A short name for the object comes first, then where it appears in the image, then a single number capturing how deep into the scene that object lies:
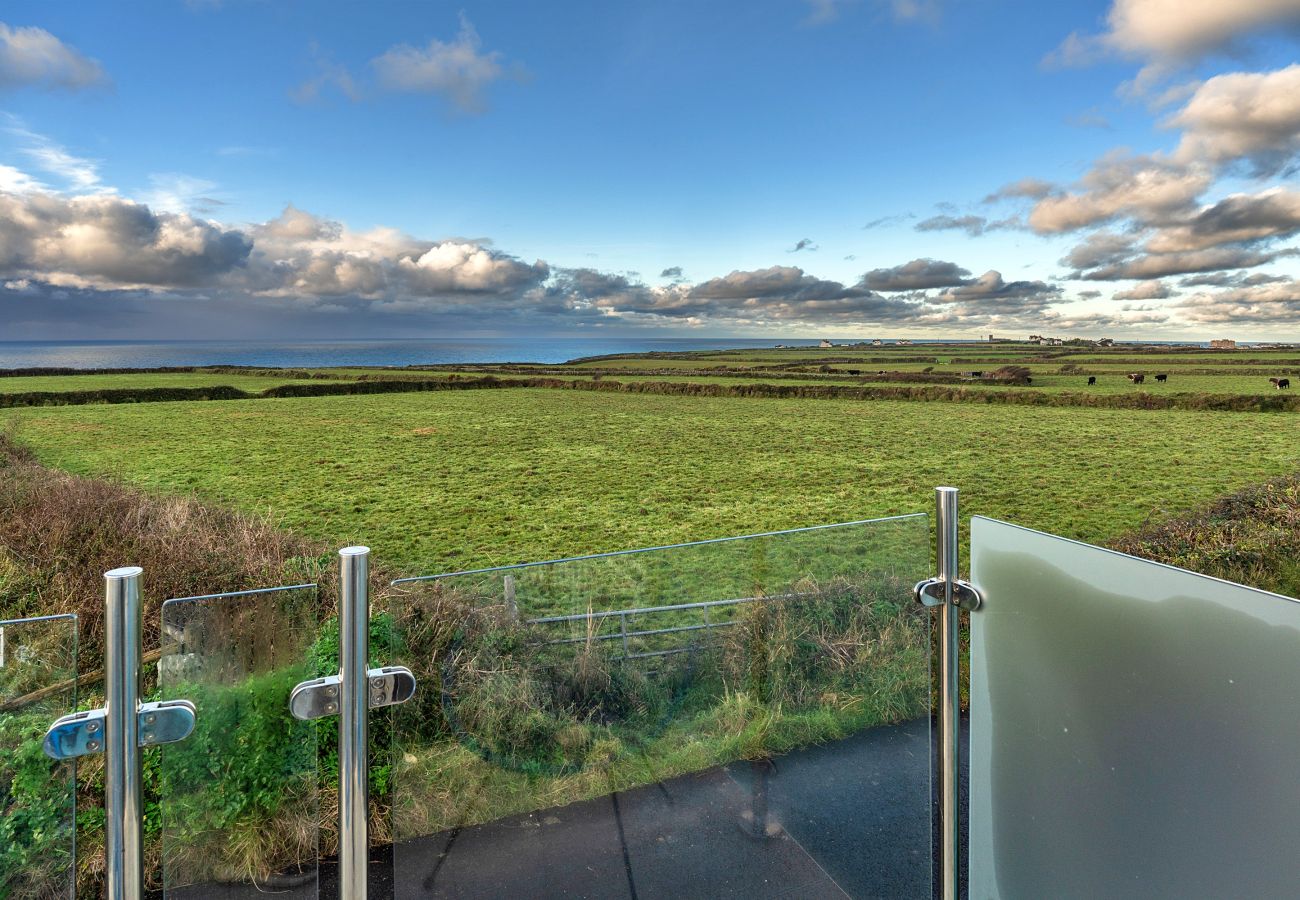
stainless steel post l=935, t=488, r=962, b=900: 2.08
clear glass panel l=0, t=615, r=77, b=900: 1.36
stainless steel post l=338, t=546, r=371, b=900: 1.41
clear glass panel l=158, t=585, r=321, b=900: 1.44
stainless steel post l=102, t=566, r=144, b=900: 1.31
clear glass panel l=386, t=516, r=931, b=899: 1.72
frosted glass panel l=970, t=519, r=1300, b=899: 1.35
